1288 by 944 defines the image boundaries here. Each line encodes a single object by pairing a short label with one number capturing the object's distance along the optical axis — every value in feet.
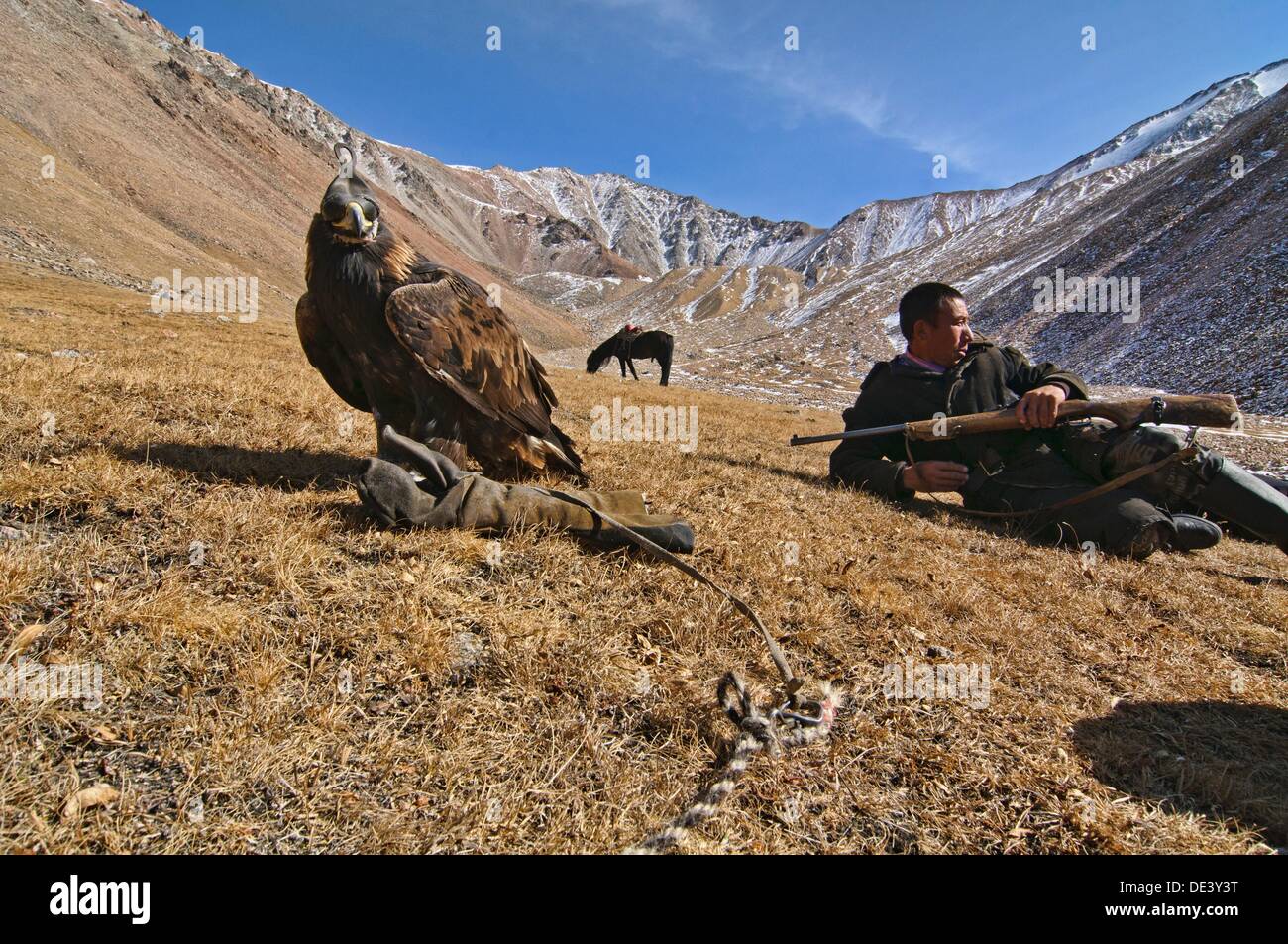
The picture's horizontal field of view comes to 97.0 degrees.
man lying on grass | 13.42
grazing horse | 77.10
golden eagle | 10.61
